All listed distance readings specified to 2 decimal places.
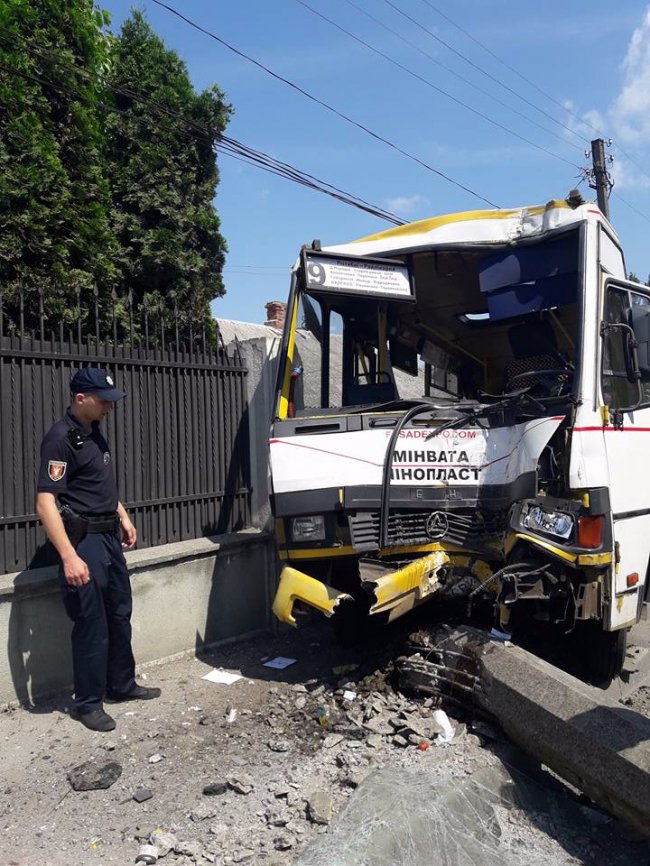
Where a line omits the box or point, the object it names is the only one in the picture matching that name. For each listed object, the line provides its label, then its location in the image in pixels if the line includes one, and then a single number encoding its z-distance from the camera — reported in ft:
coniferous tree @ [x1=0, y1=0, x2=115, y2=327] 22.06
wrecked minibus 13.41
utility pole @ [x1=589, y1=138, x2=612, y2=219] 53.21
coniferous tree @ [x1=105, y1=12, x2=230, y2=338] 29.76
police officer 13.26
